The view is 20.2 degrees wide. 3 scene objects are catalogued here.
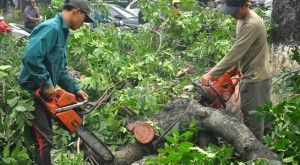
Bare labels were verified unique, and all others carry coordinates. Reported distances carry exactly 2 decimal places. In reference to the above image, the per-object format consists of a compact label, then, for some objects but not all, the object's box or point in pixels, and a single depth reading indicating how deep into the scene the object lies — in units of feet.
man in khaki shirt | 27.28
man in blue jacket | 23.91
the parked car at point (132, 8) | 111.79
